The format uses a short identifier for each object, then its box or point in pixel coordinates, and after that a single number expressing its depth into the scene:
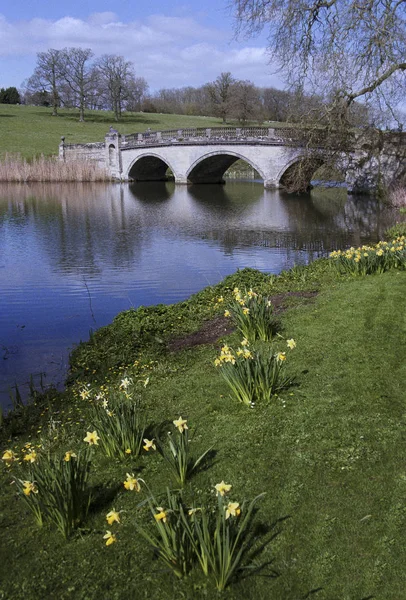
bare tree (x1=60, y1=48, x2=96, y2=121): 62.16
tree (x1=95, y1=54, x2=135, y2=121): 64.75
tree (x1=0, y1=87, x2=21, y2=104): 77.56
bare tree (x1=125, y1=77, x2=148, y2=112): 68.88
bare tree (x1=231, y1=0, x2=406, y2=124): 14.88
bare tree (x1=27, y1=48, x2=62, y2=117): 62.35
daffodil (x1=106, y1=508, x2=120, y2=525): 2.69
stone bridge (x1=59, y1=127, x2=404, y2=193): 27.06
